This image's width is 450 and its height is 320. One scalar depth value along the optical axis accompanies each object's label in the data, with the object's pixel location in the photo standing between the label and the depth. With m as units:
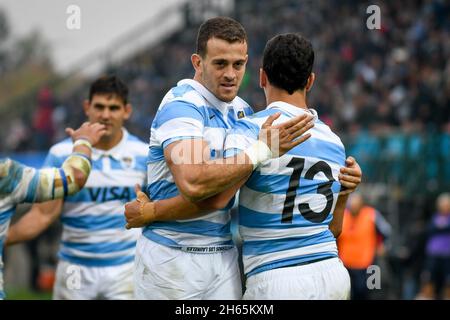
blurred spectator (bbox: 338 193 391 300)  13.27
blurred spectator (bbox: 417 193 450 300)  13.00
